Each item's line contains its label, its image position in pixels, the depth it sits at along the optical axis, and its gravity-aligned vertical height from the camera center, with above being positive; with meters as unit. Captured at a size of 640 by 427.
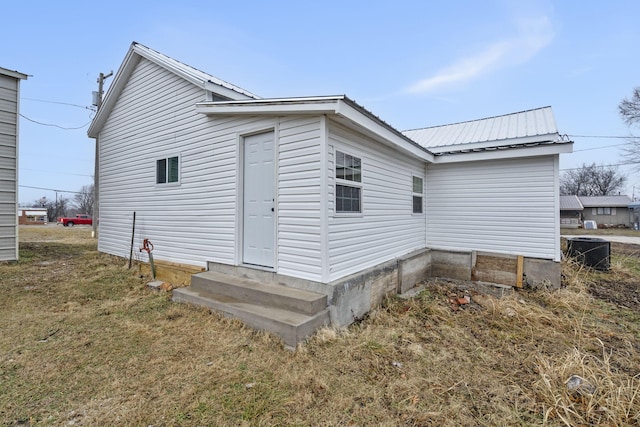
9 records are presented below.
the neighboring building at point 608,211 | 30.59 +0.45
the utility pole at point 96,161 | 13.31 +2.43
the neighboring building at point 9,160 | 7.11 +1.29
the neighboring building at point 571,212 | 29.31 +0.31
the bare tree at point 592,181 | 42.37 +5.19
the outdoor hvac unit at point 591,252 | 7.48 -0.99
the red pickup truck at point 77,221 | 27.64 -0.84
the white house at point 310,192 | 4.04 +0.41
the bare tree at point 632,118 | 21.28 +7.29
